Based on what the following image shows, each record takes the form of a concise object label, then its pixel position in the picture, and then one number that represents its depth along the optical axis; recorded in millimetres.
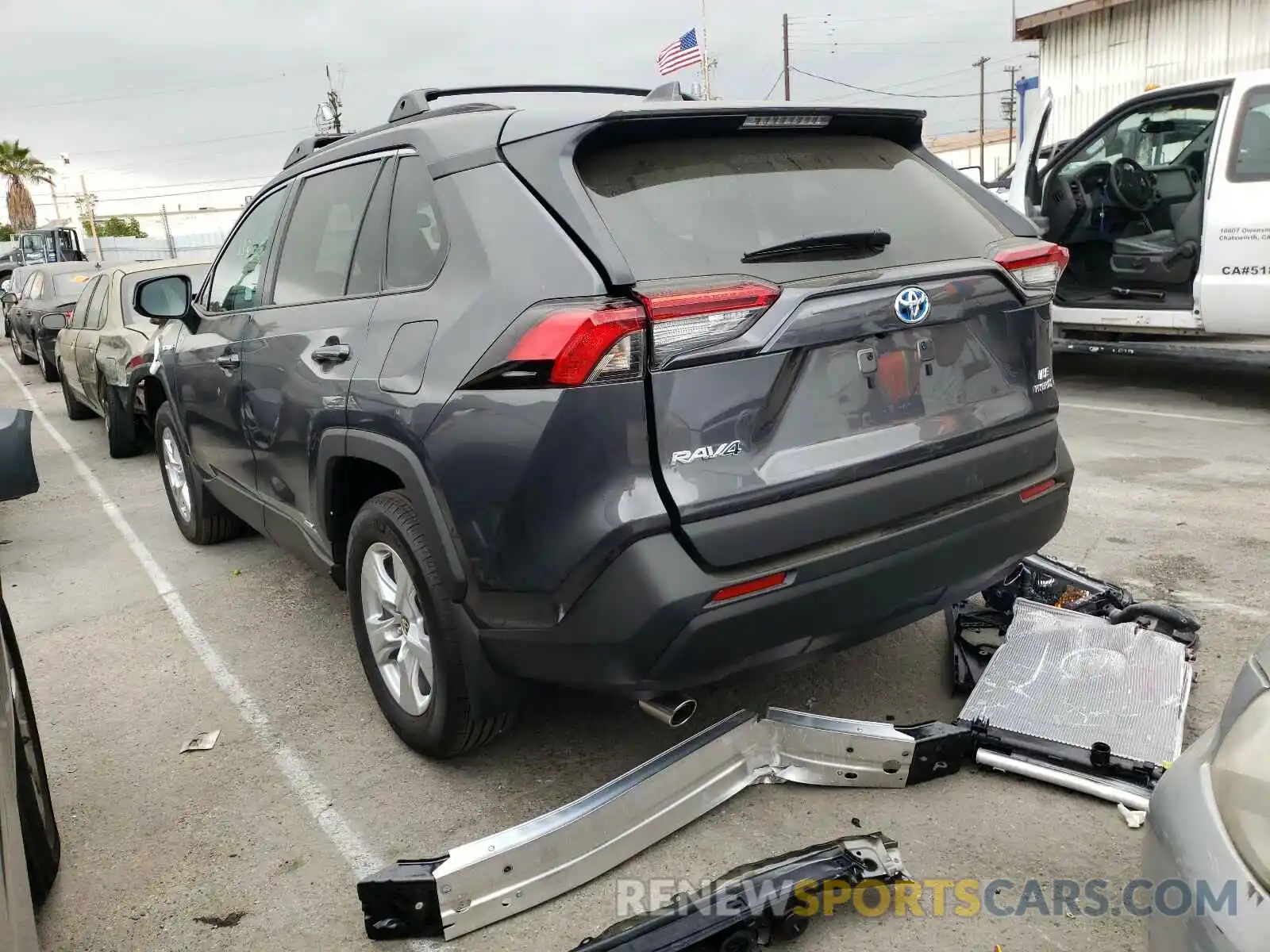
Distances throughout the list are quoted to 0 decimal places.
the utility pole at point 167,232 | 34612
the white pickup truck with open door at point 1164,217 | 6699
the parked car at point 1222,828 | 1307
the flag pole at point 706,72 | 32938
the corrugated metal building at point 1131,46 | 14914
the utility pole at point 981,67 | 62625
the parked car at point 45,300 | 13381
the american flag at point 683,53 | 23641
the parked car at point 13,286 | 17531
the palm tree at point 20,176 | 59812
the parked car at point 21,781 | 1945
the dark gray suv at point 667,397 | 2281
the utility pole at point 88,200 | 49906
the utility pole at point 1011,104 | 43719
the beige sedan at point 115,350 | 7504
